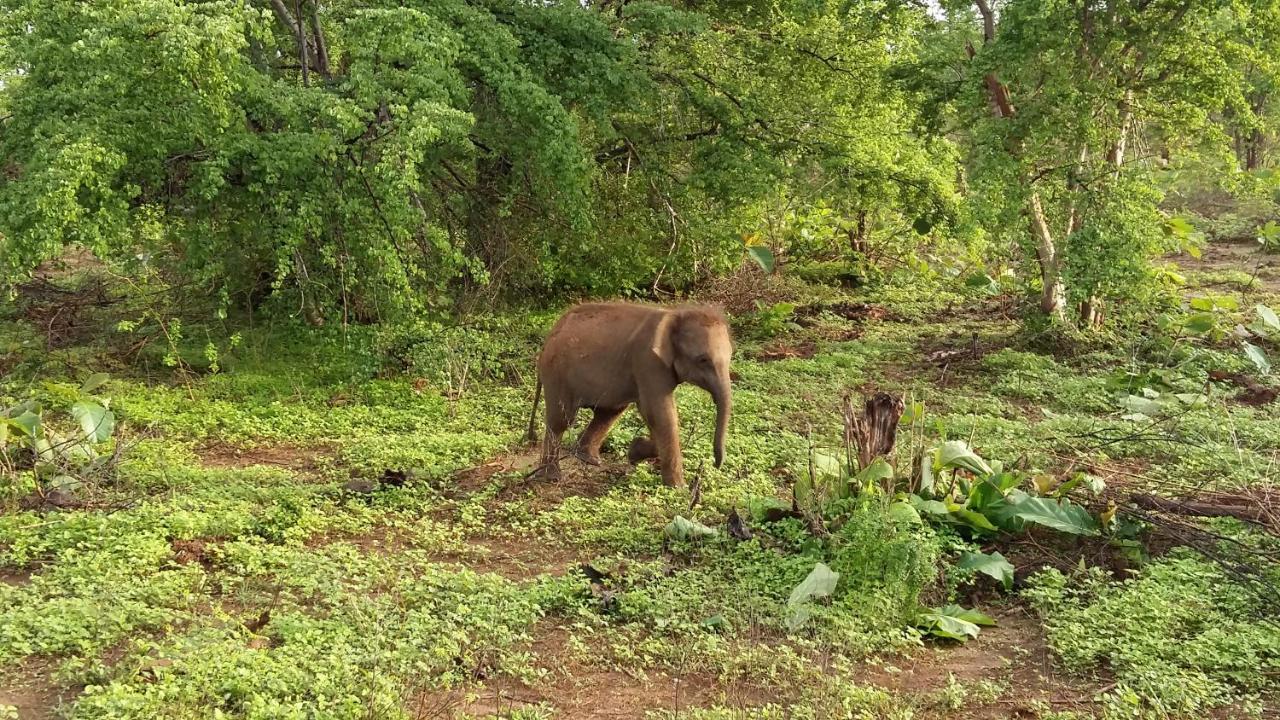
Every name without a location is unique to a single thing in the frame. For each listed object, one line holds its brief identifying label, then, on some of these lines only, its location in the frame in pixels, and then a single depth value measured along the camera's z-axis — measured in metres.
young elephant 7.50
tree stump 6.66
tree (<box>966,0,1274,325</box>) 11.04
